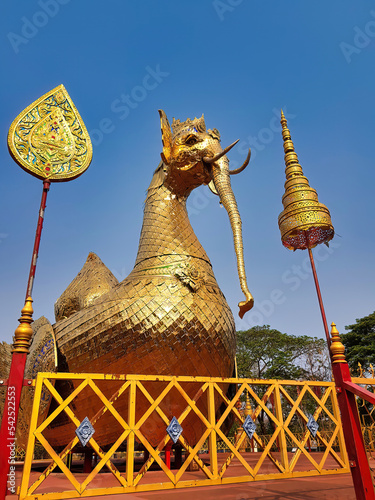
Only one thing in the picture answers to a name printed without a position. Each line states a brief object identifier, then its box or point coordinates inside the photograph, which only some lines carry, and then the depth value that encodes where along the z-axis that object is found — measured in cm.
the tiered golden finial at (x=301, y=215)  804
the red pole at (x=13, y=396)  217
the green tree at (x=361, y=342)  1888
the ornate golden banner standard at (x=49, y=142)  437
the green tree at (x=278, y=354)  2295
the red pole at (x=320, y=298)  770
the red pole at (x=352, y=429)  229
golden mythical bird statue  419
